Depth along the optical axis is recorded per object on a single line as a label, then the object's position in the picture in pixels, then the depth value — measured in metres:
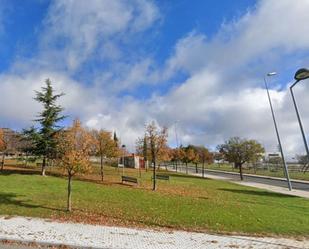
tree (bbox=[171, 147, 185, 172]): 37.90
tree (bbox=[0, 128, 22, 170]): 22.68
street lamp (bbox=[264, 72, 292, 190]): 21.57
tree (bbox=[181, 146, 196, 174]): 35.54
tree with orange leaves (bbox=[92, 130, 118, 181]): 21.44
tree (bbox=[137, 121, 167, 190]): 16.51
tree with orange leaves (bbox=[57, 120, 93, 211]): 10.31
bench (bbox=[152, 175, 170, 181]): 21.26
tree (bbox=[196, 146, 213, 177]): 36.26
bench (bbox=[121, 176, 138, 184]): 17.25
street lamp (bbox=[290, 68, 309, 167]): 7.18
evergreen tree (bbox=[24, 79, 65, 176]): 20.35
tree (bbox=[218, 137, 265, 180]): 30.54
